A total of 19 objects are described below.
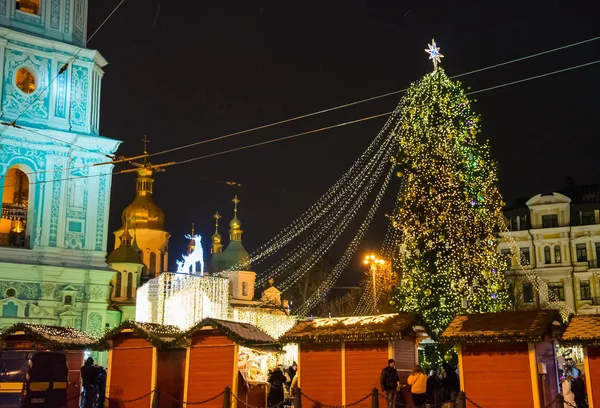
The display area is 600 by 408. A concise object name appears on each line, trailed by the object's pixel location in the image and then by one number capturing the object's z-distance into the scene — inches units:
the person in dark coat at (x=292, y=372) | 819.4
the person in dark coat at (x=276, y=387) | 695.7
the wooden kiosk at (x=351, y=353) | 681.6
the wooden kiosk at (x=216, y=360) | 722.2
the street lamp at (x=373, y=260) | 1301.7
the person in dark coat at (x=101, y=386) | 791.1
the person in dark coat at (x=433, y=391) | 687.7
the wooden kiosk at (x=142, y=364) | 761.6
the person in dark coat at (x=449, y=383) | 665.0
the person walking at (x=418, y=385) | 622.8
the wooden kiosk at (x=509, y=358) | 616.1
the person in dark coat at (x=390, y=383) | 623.5
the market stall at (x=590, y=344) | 603.2
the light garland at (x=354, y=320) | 701.2
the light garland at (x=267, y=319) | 1665.8
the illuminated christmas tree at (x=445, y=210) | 946.7
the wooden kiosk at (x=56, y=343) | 840.3
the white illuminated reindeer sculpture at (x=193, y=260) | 2332.7
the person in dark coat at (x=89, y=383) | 788.0
